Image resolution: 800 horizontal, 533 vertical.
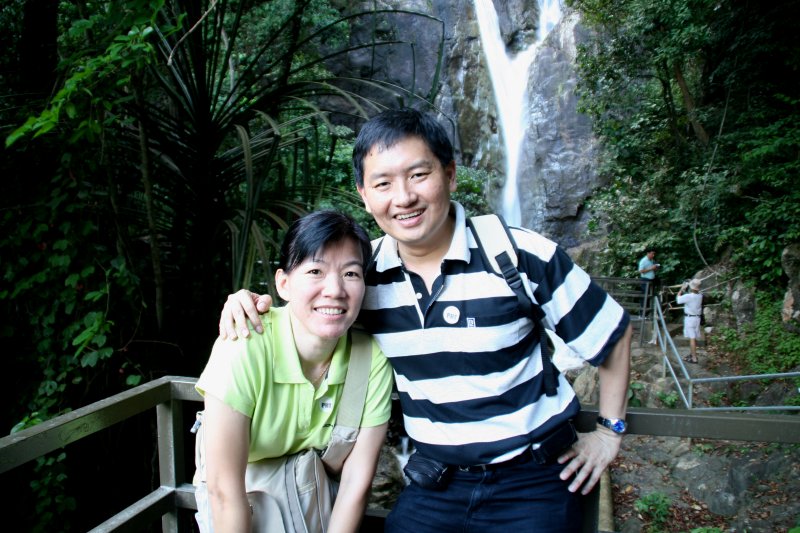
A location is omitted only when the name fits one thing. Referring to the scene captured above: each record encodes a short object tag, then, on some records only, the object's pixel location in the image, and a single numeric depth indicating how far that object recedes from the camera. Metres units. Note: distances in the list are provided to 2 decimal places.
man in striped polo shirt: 1.33
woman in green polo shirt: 1.25
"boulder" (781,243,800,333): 7.95
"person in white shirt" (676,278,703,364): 8.40
